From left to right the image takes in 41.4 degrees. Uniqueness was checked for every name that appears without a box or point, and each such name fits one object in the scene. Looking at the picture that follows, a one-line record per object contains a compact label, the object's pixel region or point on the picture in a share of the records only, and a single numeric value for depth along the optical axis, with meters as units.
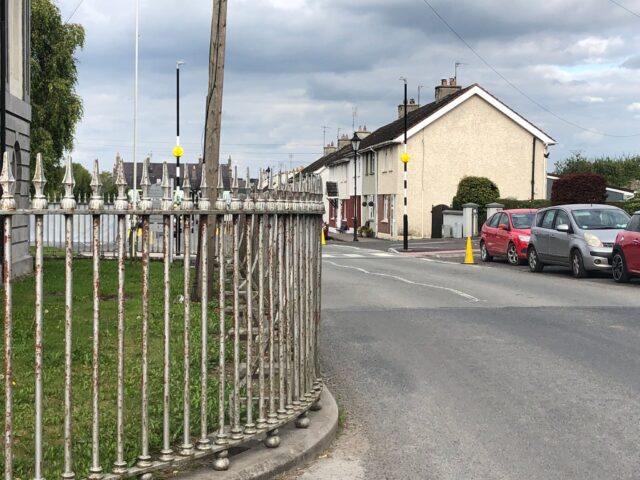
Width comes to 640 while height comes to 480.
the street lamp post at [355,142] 45.25
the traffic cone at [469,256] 25.41
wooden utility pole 13.16
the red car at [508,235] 23.72
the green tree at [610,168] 85.44
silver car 18.73
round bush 45.22
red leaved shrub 36.34
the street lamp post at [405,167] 35.72
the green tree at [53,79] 39.62
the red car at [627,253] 16.81
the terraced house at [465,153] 46.88
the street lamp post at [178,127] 42.38
